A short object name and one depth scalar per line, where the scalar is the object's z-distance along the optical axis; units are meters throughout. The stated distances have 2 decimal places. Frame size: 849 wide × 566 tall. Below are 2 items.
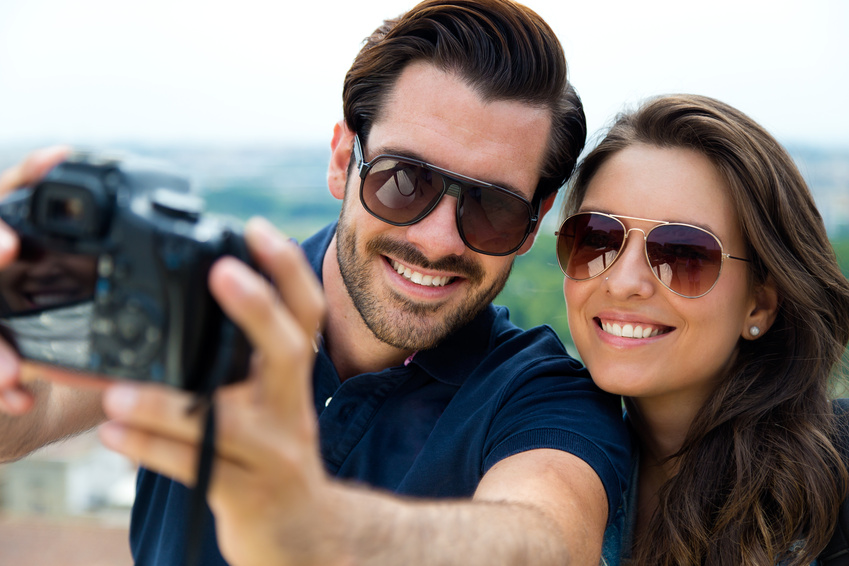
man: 0.68
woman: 0.71
